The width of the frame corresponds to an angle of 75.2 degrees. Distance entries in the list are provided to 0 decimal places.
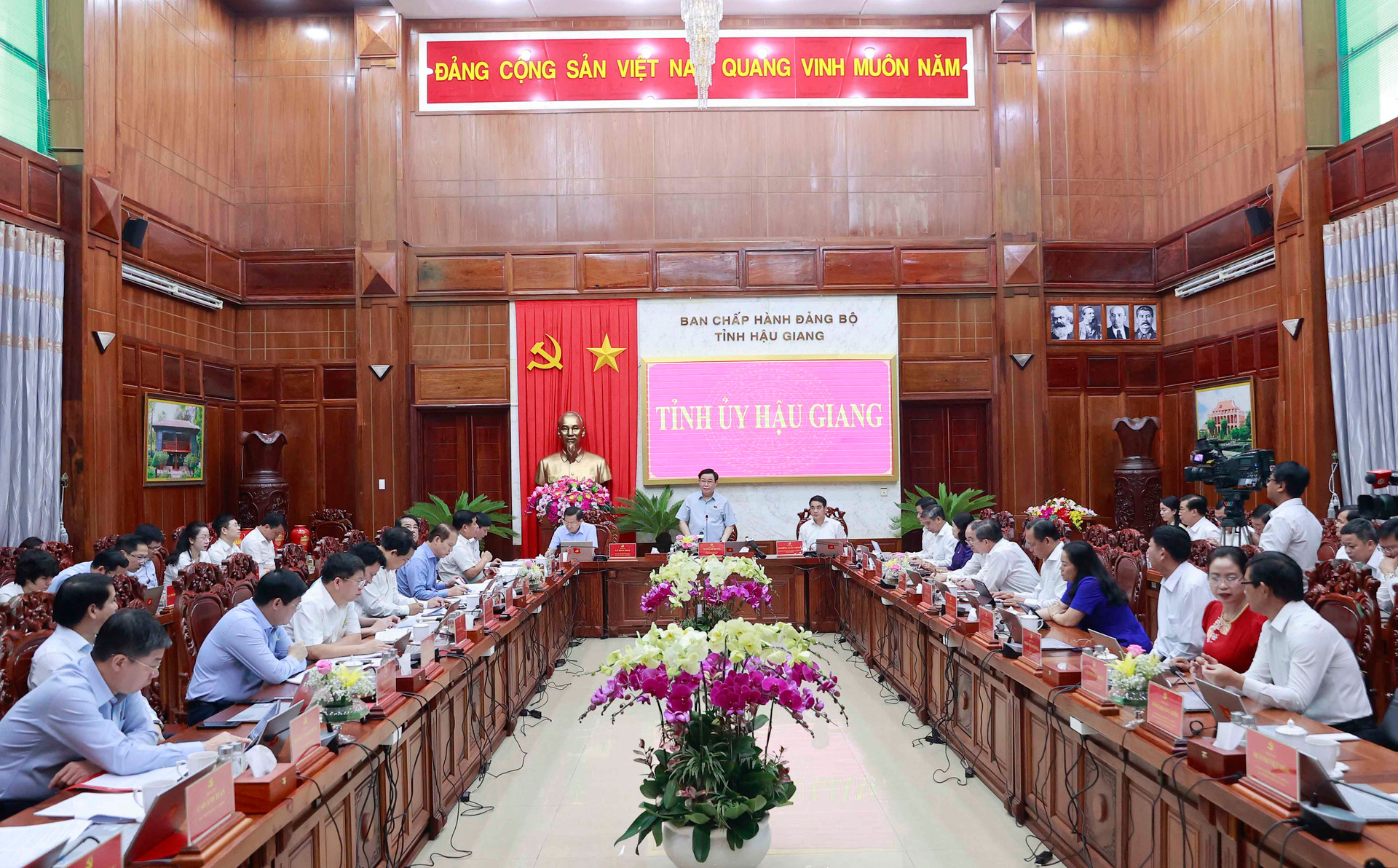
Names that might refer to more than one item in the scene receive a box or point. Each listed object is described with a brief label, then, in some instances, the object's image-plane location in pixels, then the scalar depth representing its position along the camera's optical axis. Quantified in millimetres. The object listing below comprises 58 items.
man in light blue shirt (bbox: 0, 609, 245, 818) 2217
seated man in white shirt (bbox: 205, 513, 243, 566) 6562
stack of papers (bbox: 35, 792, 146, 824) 1927
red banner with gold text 9953
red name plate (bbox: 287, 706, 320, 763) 2244
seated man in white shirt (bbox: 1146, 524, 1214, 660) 3643
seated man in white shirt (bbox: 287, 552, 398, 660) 3674
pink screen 9828
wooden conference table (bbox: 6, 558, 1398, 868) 2049
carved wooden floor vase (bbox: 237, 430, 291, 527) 8898
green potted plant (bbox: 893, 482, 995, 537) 9281
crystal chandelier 7062
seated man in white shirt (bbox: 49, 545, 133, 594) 4645
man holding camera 5320
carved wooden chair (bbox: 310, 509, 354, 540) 9547
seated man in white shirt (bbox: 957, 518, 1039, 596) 5168
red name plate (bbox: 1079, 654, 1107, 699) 2797
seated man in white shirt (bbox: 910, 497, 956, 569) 6957
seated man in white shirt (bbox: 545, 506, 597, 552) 7820
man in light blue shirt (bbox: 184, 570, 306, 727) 3096
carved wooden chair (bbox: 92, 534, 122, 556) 6891
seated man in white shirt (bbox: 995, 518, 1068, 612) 4578
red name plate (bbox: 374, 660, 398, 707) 2953
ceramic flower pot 2301
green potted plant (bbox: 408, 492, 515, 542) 9133
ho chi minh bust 9500
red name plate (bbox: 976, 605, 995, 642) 3871
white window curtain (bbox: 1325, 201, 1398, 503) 6875
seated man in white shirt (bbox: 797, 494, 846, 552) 8281
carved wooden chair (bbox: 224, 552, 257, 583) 4988
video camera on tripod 5613
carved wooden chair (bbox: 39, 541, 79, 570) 6539
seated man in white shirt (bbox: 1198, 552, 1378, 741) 2574
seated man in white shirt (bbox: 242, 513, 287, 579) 6973
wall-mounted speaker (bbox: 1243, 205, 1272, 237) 8047
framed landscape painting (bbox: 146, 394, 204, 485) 8305
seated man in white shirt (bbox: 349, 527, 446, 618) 4820
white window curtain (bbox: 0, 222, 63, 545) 6738
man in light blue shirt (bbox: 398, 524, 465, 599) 5812
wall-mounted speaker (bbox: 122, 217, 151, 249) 7840
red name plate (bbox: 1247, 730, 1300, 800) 1883
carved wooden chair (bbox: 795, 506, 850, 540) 8969
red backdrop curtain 9805
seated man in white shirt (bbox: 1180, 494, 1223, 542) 6426
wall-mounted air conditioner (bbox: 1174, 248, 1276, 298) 8102
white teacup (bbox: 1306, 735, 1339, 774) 1954
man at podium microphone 8727
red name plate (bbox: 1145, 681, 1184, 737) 2361
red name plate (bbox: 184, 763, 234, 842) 1790
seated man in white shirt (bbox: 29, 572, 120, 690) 2580
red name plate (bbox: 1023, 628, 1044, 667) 3336
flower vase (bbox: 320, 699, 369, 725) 2621
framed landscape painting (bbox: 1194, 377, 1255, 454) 8484
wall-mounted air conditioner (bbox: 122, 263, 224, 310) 7973
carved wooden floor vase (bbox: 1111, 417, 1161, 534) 9203
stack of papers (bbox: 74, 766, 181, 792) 2100
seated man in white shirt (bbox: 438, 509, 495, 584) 6535
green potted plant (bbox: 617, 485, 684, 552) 9008
